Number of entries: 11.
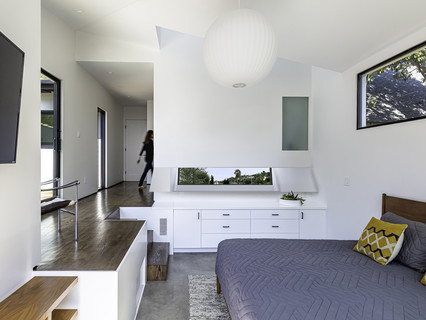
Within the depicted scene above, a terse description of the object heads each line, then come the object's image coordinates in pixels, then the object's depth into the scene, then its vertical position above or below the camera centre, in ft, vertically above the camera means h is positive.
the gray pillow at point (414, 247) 5.50 -2.11
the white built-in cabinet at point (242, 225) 11.17 -3.20
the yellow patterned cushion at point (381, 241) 5.83 -2.13
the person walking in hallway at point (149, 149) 17.53 +0.54
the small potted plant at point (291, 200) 11.60 -2.08
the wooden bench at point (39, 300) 3.75 -2.51
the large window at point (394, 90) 6.67 +2.17
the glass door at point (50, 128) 11.91 +1.38
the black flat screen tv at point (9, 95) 3.54 +0.94
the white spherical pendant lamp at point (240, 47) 4.74 +2.25
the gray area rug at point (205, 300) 6.67 -4.40
